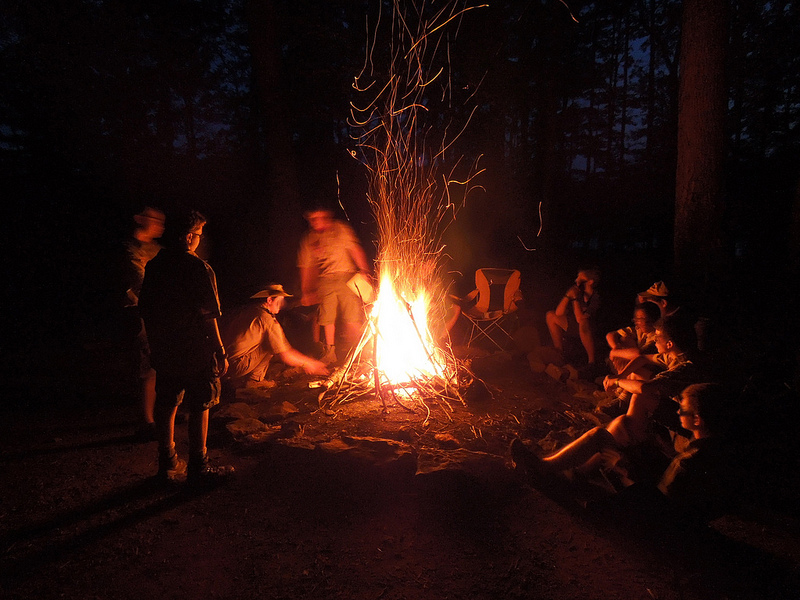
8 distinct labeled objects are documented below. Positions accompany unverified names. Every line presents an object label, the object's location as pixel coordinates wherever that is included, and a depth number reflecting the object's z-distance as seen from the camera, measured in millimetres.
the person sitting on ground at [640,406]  2996
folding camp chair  6699
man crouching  5199
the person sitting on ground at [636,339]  4133
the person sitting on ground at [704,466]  2541
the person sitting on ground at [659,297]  3695
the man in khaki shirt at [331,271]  6320
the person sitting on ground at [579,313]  5863
